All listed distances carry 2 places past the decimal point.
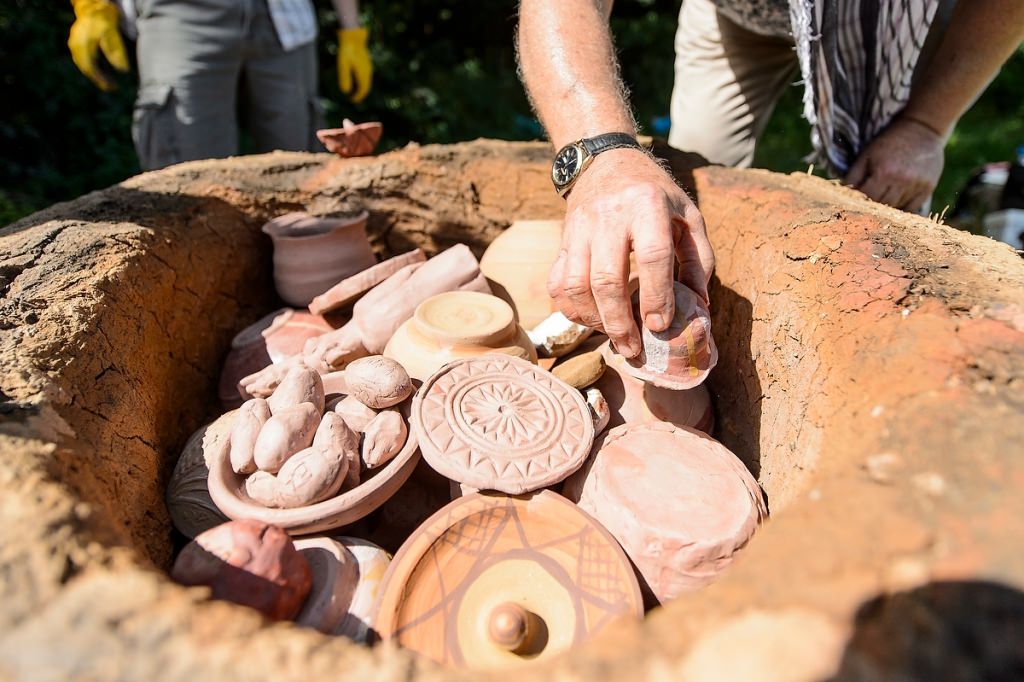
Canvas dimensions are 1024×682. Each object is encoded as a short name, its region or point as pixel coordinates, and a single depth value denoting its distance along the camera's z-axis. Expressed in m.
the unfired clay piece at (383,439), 0.51
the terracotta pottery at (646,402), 0.60
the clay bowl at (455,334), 0.59
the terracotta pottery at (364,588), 0.44
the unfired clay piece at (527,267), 0.72
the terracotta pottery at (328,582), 0.44
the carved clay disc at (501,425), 0.49
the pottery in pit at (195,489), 0.53
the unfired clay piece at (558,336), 0.65
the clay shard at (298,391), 0.53
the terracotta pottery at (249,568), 0.41
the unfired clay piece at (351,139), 0.84
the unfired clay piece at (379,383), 0.53
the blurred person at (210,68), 0.94
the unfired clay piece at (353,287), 0.70
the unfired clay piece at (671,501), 0.46
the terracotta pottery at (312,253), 0.75
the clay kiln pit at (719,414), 0.29
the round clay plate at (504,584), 0.44
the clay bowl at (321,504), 0.47
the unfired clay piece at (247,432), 0.50
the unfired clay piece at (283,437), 0.49
